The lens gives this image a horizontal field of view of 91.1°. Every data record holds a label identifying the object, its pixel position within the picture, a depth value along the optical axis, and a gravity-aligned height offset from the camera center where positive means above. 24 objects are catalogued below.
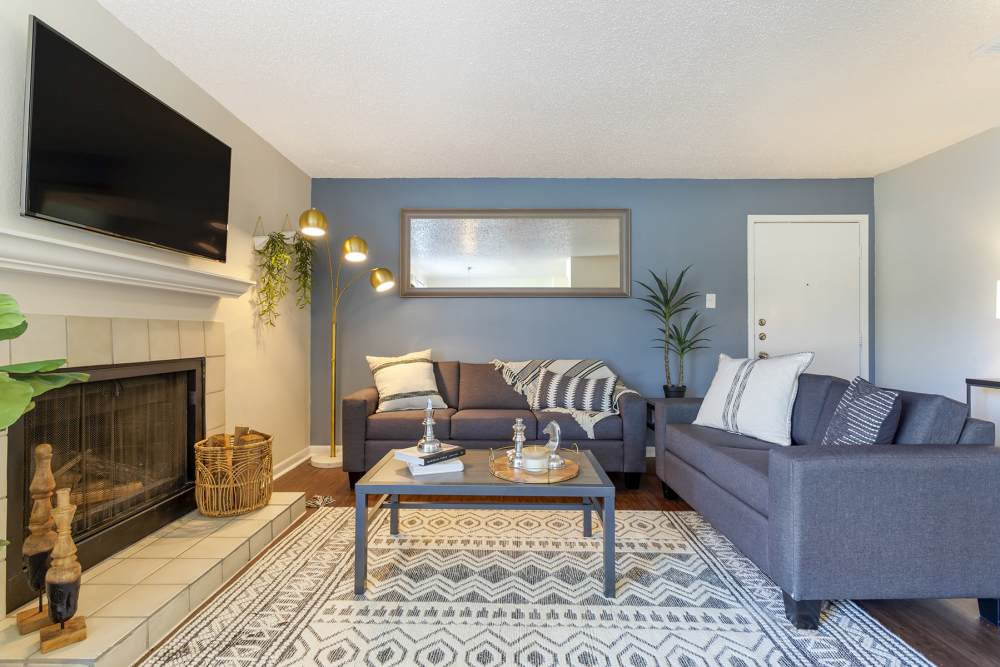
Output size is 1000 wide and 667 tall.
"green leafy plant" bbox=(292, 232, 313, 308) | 3.39 +0.45
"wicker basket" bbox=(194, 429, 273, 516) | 2.34 -0.71
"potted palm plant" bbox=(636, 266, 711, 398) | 3.90 +0.11
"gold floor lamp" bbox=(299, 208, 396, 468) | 3.16 +0.41
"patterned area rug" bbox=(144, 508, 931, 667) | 1.53 -1.00
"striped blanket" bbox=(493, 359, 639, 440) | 3.67 -0.31
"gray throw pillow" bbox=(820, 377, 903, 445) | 1.87 -0.35
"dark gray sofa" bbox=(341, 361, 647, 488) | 3.13 -0.66
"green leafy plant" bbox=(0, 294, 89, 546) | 0.88 -0.10
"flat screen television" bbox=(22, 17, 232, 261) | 1.60 +0.67
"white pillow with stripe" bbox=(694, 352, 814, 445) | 2.54 -0.37
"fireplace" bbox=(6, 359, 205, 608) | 1.66 -0.50
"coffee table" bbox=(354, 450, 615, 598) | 1.84 -0.60
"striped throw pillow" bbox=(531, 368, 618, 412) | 3.40 -0.44
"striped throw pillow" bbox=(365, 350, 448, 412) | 3.42 -0.38
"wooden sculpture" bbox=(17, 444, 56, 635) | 1.46 -0.61
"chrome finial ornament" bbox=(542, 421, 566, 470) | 2.07 -0.50
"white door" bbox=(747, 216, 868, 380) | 4.05 +0.34
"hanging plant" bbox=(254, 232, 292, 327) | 3.14 +0.40
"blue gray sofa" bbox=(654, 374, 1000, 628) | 1.58 -0.62
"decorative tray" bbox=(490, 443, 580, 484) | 1.93 -0.58
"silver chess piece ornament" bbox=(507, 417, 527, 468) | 2.11 -0.52
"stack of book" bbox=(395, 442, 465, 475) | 1.99 -0.54
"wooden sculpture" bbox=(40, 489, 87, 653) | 1.40 -0.74
